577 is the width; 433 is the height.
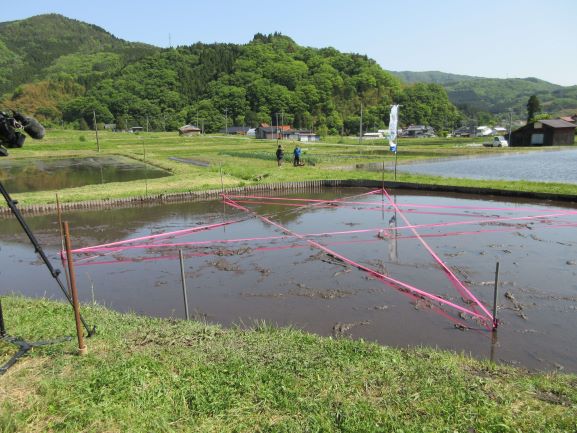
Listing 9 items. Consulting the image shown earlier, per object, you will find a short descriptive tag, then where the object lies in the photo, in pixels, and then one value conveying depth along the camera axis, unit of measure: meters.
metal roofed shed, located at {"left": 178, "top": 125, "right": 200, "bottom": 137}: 84.50
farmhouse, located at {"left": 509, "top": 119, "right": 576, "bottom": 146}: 51.03
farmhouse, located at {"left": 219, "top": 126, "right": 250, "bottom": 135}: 92.16
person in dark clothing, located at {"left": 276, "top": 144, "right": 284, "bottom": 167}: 26.06
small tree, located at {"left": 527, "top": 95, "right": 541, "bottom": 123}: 78.60
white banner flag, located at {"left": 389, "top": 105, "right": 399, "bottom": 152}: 22.88
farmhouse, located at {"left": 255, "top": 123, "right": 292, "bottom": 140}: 79.88
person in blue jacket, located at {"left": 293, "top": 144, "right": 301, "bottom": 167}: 26.44
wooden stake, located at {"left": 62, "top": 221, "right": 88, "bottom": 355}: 4.32
